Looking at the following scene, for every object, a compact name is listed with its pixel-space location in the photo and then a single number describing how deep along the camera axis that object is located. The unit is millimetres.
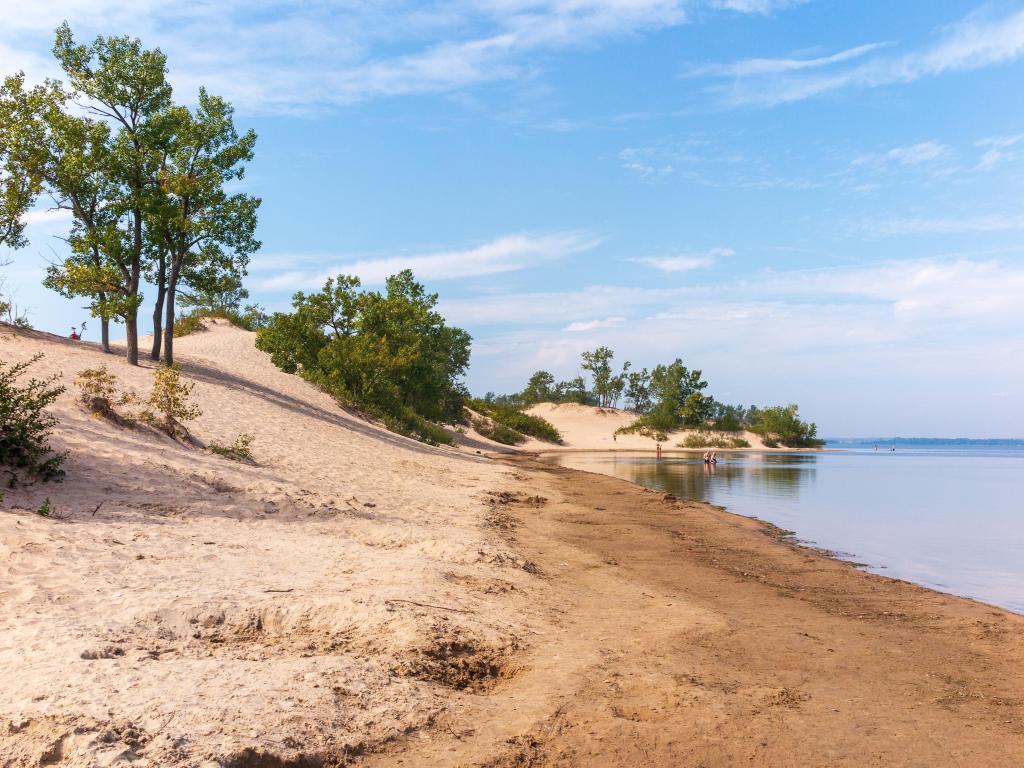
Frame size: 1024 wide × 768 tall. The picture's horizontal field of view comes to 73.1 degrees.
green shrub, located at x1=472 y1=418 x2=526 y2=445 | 70625
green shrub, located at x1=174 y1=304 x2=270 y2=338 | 47534
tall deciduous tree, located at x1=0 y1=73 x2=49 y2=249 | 23375
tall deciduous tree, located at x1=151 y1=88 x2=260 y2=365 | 25391
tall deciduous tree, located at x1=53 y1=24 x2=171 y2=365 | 24219
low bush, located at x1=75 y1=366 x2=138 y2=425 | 14742
